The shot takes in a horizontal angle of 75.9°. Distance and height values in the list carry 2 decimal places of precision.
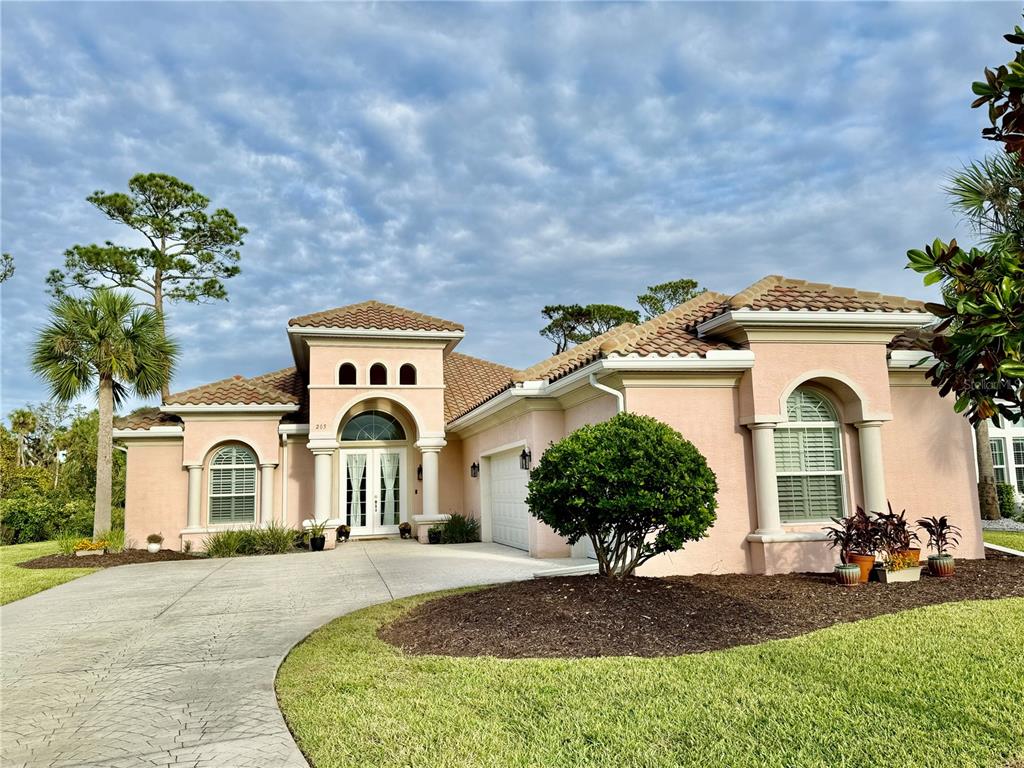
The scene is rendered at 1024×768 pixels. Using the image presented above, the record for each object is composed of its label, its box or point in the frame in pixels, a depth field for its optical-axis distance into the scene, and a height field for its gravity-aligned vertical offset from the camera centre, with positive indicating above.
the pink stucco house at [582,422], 10.82 +0.77
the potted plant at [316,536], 17.03 -1.73
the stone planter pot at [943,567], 9.81 -1.74
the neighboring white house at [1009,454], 24.36 -0.24
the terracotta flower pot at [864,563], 9.42 -1.58
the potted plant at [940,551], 9.82 -1.55
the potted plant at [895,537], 9.55 -1.24
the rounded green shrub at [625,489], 8.05 -0.37
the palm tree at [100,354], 17.31 +3.26
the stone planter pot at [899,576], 9.38 -1.77
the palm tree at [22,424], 34.41 +2.88
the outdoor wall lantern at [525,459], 13.75 +0.08
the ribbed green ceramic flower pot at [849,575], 9.28 -1.73
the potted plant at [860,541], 9.45 -1.30
